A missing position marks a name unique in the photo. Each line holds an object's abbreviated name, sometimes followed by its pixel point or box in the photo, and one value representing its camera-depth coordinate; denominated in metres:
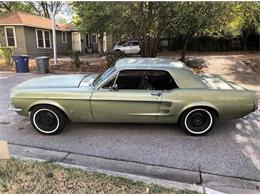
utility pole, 11.06
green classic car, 3.60
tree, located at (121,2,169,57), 8.70
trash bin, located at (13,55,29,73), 9.93
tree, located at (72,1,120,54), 8.30
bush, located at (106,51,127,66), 10.48
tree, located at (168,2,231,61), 8.33
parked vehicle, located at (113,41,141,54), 17.82
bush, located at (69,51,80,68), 10.88
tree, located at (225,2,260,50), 17.68
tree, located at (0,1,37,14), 24.35
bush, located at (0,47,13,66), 11.15
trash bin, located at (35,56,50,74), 9.66
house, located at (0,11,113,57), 15.53
